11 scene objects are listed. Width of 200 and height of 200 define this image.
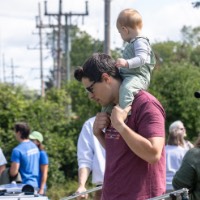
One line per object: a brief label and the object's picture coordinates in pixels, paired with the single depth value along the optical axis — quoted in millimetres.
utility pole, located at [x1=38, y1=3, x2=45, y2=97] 54062
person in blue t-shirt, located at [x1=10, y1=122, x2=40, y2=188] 11031
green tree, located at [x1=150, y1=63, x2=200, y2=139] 19562
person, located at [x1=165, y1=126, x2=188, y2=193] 10672
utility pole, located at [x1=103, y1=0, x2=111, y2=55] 19797
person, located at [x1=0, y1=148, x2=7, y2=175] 10805
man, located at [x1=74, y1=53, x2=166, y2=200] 4609
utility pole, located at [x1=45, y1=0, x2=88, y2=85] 45656
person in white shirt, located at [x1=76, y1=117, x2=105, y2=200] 7332
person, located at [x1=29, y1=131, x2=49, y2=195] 11719
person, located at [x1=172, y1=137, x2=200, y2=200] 5414
